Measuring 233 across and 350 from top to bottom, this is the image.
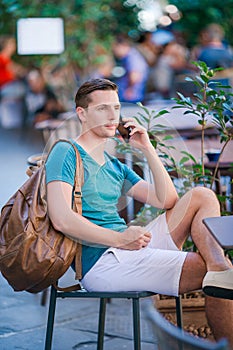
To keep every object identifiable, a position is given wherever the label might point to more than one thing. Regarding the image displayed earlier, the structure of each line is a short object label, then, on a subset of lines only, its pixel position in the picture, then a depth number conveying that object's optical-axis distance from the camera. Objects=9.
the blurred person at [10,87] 13.91
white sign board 10.36
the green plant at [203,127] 4.21
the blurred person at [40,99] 13.57
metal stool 3.46
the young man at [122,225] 3.47
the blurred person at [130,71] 11.56
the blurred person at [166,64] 13.25
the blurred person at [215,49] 11.05
